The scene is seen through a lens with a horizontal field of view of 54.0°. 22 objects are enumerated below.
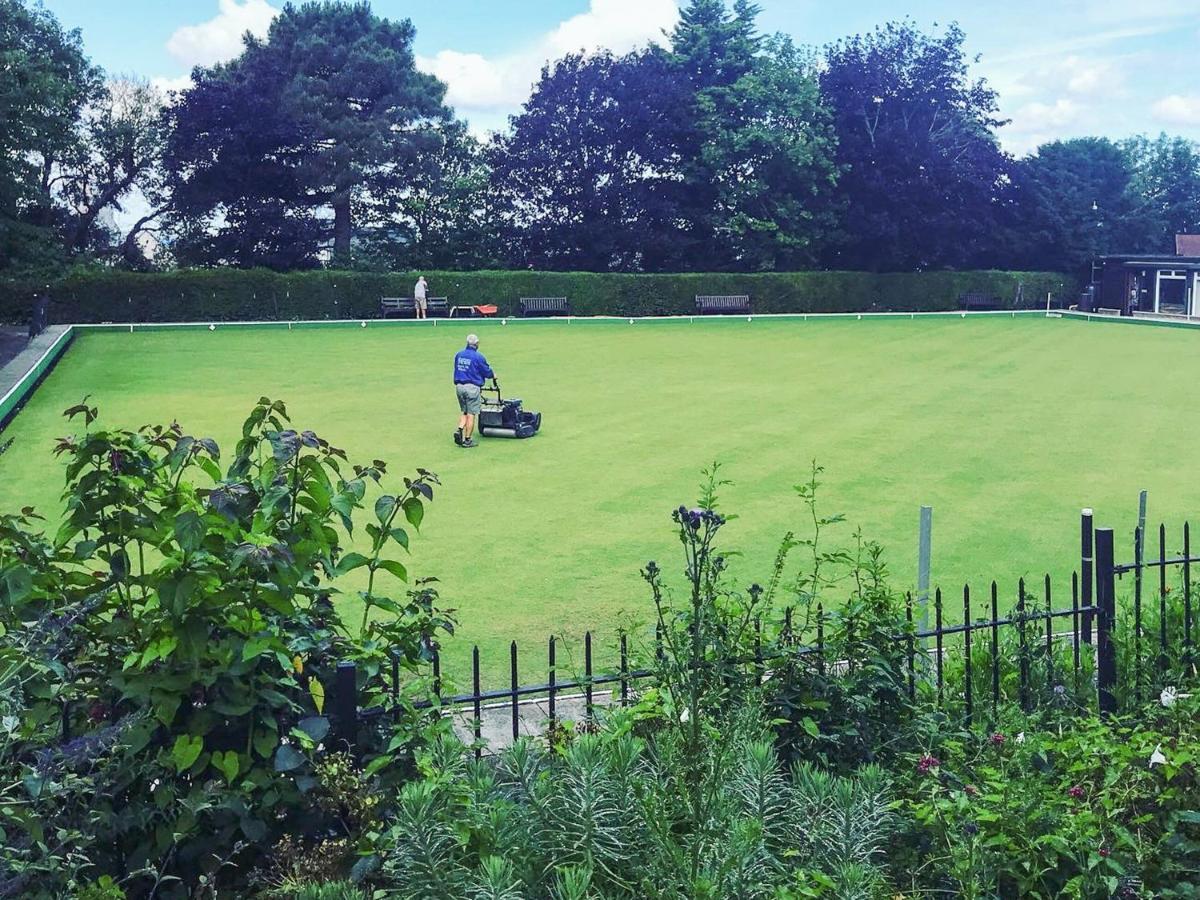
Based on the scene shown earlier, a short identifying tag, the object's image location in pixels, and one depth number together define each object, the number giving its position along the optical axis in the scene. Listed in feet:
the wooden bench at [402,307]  129.90
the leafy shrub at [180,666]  11.97
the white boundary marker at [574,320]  114.21
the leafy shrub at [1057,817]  12.30
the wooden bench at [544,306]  135.64
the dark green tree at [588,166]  162.71
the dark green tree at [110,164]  153.99
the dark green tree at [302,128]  149.07
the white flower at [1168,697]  15.15
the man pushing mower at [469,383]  51.55
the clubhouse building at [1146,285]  157.79
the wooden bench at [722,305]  144.87
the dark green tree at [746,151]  162.71
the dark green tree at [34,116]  99.91
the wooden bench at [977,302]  167.12
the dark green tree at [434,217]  159.22
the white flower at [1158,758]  13.30
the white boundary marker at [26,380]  60.97
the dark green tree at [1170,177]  234.99
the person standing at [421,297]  122.62
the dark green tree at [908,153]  176.65
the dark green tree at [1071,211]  189.57
